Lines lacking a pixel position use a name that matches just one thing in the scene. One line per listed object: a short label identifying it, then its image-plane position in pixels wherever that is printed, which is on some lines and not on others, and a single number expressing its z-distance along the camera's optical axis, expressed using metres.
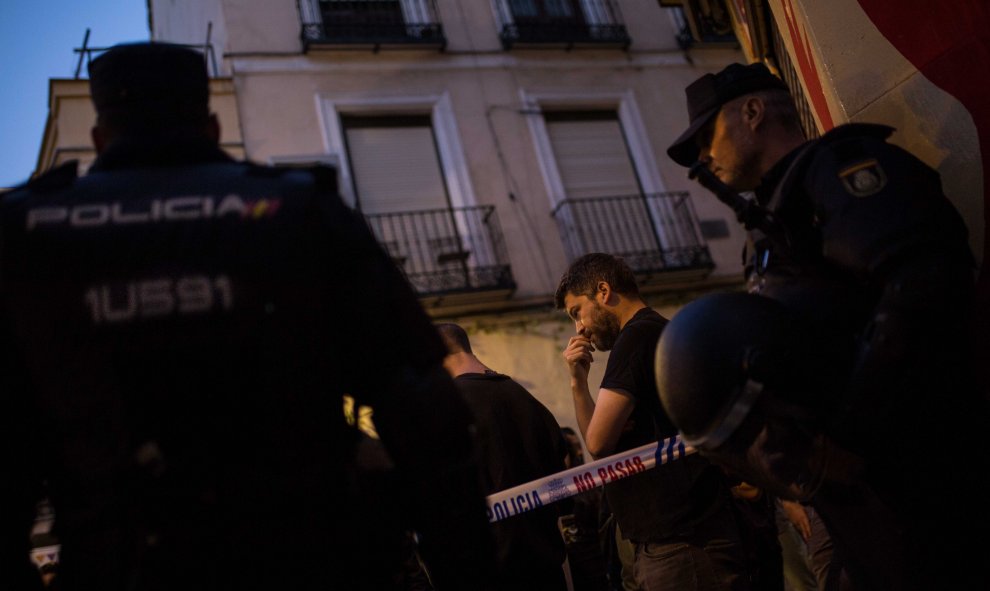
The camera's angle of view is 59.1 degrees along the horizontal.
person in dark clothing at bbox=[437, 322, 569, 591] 3.59
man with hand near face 3.39
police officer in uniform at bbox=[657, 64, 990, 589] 1.77
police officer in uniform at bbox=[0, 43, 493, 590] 1.52
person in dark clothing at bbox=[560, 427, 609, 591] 4.47
